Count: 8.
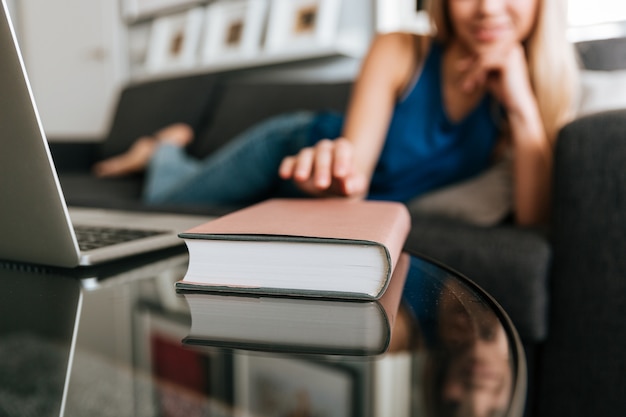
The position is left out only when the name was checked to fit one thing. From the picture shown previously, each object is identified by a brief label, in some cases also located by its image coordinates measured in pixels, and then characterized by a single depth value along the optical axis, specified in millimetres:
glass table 209
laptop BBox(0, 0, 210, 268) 340
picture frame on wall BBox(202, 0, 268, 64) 2210
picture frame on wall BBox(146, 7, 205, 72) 2455
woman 891
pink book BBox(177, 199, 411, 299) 338
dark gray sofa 661
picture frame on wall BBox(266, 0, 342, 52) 1942
